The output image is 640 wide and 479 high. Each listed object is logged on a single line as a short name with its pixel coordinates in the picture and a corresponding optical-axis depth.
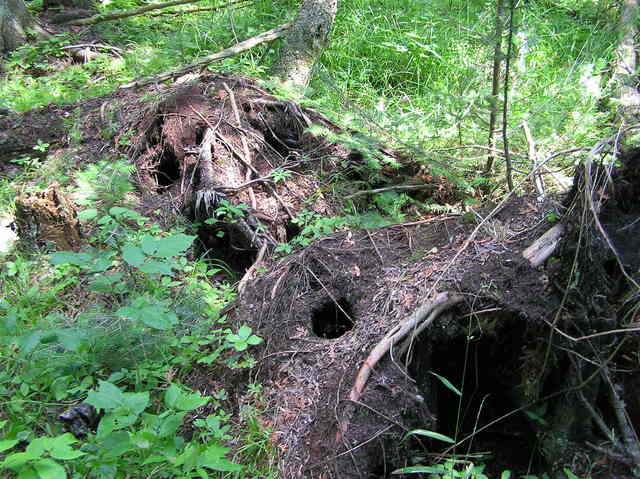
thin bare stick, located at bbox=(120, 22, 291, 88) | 5.45
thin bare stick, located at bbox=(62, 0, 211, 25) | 7.50
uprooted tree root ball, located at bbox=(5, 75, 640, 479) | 2.10
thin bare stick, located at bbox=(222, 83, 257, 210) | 4.25
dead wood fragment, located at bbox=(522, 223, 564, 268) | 2.36
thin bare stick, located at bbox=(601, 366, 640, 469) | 2.06
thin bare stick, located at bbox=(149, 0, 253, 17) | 7.59
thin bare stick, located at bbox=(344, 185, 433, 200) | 4.37
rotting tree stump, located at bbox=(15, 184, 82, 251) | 3.62
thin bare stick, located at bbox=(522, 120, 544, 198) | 3.36
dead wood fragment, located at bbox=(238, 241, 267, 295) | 3.43
